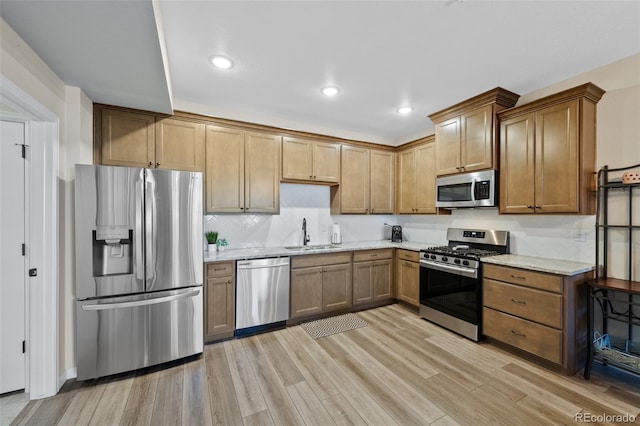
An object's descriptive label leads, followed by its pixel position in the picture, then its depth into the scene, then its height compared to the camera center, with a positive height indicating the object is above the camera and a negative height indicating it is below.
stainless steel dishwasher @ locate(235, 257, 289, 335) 3.01 -0.94
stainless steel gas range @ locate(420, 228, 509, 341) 2.89 -0.77
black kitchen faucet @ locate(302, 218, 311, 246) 3.94 -0.32
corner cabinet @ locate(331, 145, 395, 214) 4.11 +0.46
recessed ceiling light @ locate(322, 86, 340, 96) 2.85 +1.30
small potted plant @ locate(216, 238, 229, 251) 3.40 -0.41
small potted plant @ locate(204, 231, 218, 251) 3.22 -0.33
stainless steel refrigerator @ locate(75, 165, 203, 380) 2.21 -0.49
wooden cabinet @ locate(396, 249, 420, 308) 3.69 -0.90
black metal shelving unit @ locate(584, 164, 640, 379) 2.13 -0.58
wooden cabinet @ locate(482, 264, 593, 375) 2.29 -0.92
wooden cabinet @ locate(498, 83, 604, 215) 2.43 +0.57
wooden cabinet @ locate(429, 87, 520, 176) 2.96 +0.95
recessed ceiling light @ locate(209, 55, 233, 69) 2.29 +1.30
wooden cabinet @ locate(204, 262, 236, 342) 2.85 -0.95
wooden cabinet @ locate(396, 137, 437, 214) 3.91 +0.51
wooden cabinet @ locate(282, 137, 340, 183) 3.66 +0.73
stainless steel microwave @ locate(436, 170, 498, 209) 3.00 +0.27
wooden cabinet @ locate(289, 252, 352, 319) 3.35 -0.93
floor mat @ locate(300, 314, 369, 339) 3.15 -1.39
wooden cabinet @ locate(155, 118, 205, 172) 2.97 +0.75
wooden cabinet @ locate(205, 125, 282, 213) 3.20 +0.50
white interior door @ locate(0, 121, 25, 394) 2.02 -0.31
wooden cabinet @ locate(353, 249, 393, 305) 3.77 -0.91
